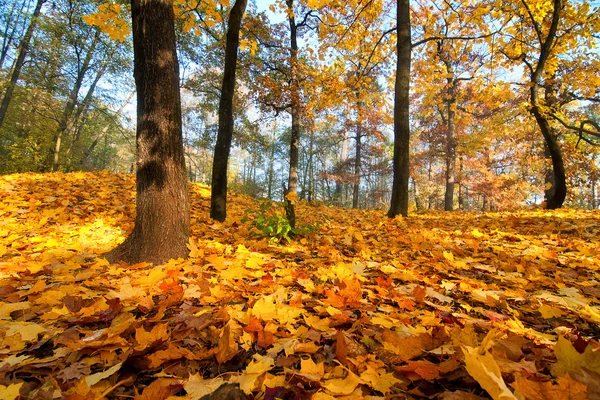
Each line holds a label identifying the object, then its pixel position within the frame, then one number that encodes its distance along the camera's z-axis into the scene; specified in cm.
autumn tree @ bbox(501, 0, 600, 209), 598
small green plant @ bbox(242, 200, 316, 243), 338
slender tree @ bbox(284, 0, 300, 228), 885
